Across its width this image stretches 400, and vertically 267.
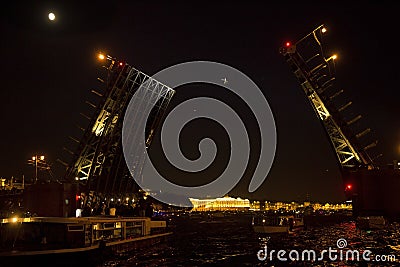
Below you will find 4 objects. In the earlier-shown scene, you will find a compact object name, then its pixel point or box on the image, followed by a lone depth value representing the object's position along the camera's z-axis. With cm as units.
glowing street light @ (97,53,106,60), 3223
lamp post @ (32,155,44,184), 3612
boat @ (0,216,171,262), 1741
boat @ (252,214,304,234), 4206
